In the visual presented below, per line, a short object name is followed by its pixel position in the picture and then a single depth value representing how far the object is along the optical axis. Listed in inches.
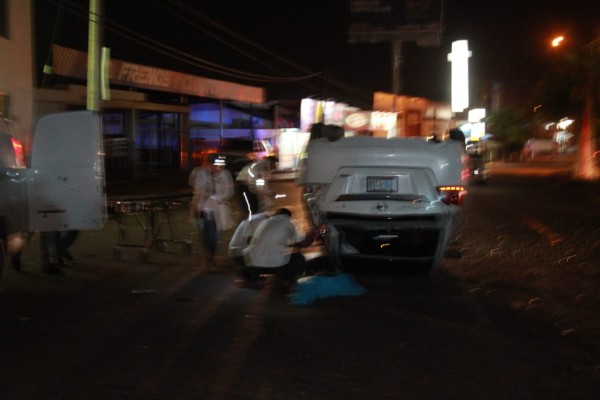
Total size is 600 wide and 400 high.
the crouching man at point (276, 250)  318.7
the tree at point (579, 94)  1013.0
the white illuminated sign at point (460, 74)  2091.5
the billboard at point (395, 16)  1115.3
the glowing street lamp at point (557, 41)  1056.2
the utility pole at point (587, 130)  1011.3
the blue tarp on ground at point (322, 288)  300.8
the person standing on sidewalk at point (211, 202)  379.9
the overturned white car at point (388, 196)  340.2
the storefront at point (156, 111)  917.8
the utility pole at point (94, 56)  521.0
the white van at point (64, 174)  343.9
